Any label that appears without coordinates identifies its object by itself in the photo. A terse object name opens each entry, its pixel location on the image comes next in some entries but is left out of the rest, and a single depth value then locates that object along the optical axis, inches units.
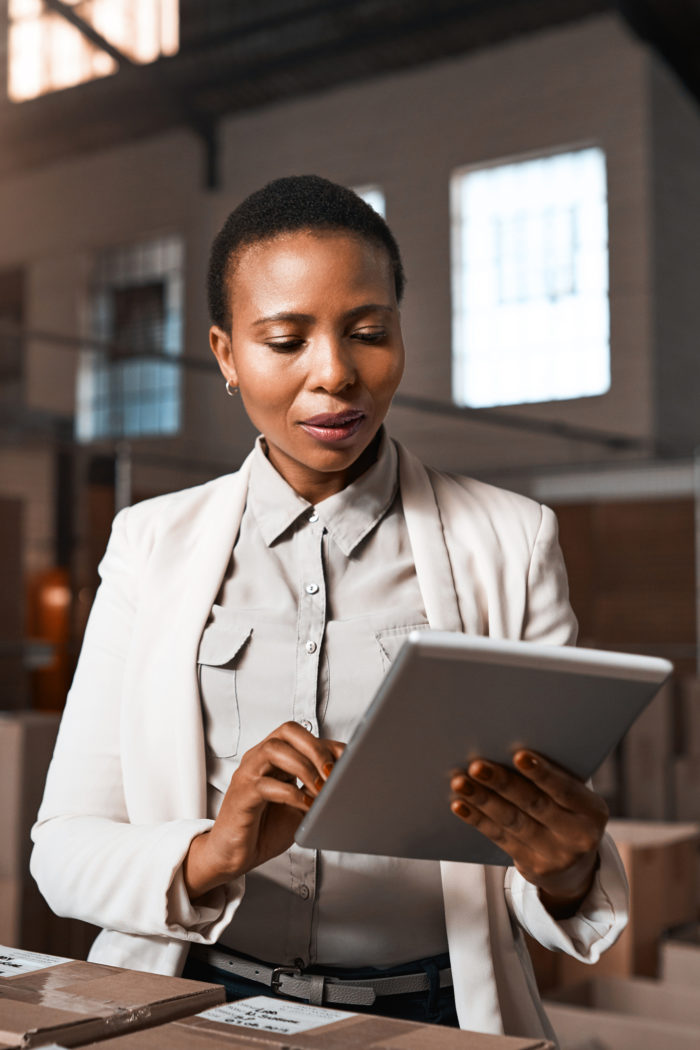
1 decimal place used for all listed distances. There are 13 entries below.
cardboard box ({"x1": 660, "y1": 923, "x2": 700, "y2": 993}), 103.6
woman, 38.8
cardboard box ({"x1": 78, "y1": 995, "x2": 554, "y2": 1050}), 27.2
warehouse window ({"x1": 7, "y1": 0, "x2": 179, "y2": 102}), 320.8
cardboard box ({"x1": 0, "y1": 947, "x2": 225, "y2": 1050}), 27.3
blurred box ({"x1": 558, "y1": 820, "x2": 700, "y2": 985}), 107.0
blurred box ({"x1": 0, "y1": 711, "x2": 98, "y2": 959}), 93.7
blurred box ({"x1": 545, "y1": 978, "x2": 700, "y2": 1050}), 82.0
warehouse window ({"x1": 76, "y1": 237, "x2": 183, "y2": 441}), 349.4
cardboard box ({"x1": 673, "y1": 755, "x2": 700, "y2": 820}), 148.1
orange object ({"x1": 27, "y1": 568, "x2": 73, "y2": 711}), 226.5
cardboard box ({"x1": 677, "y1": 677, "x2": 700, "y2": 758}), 149.8
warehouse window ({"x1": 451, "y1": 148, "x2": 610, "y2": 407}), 280.5
